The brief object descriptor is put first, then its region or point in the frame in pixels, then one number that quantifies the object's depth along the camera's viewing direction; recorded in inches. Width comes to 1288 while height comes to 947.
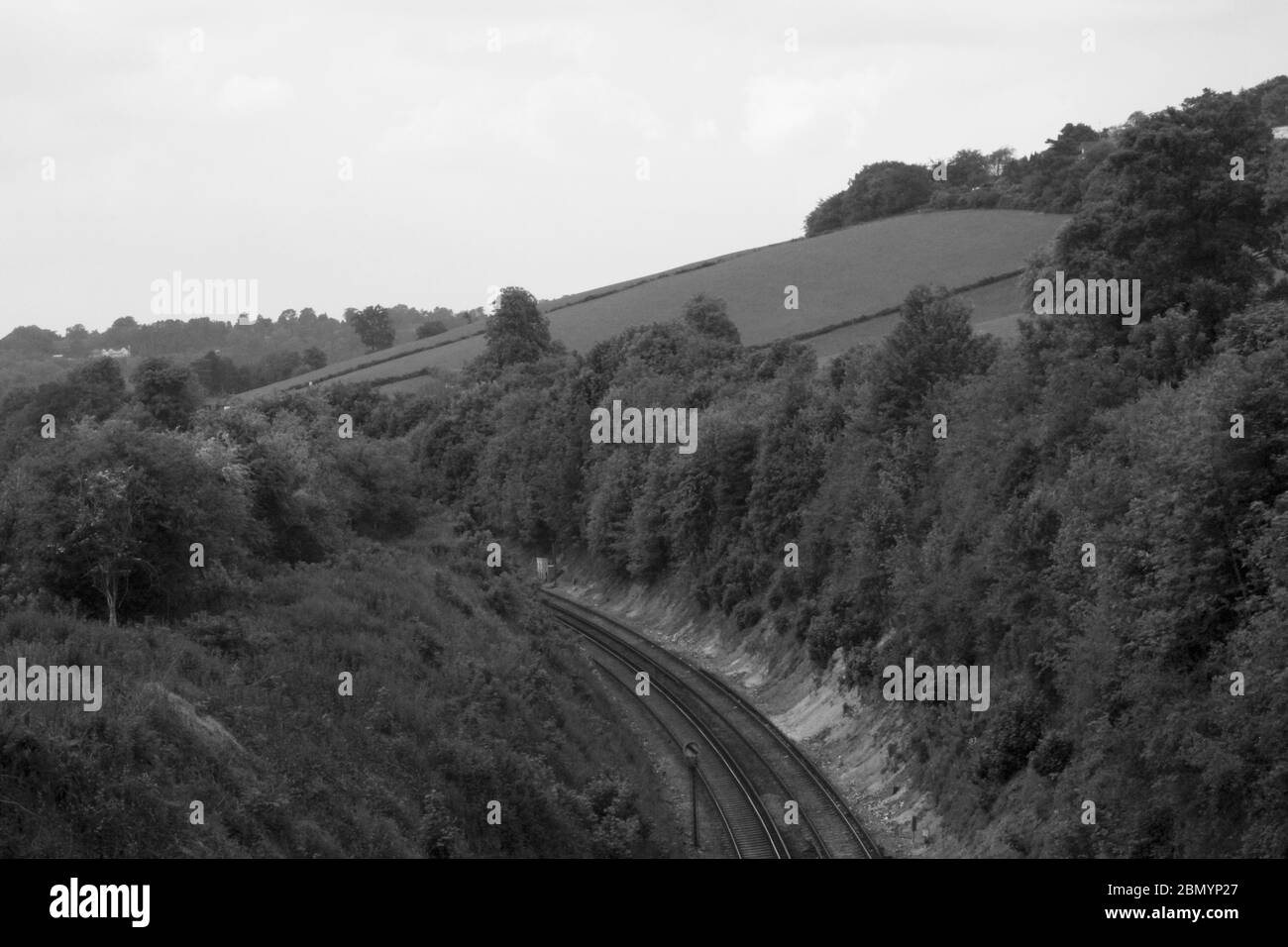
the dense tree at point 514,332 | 3134.8
